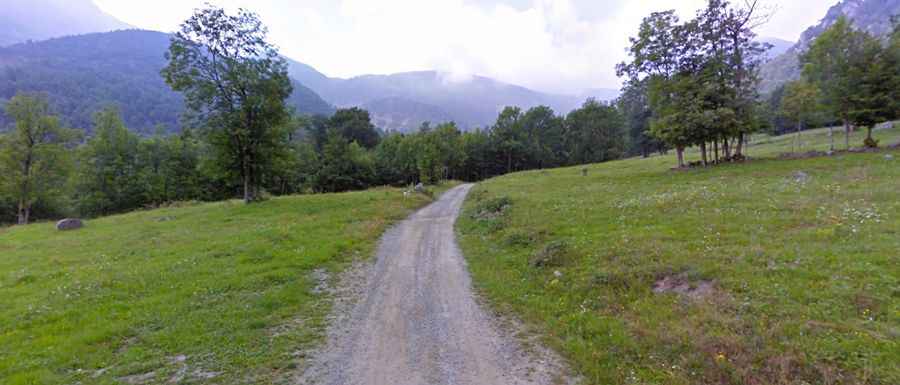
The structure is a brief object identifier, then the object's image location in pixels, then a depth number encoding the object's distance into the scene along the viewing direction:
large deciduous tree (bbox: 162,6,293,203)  31.17
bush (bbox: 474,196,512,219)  24.99
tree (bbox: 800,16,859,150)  37.22
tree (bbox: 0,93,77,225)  44.06
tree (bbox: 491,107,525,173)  99.81
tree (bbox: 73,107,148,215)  55.69
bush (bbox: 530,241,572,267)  13.41
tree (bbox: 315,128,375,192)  76.25
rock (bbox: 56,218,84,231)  29.09
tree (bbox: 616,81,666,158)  90.71
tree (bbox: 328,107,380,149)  102.56
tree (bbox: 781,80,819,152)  40.87
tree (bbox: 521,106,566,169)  103.56
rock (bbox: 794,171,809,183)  23.75
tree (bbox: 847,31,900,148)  35.06
